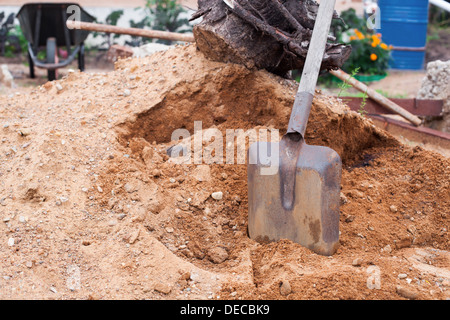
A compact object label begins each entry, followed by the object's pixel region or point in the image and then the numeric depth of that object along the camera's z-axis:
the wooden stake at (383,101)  4.45
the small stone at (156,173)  2.80
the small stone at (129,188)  2.66
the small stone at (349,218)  2.76
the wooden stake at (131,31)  4.10
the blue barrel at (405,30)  8.56
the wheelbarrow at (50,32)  6.41
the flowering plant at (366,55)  7.84
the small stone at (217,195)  2.79
